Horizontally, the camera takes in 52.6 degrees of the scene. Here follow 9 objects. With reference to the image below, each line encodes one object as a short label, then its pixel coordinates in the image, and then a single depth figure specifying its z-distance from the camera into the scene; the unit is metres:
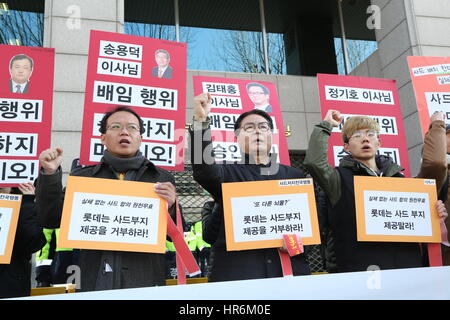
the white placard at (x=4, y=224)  2.47
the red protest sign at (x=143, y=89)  3.16
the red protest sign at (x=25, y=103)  3.02
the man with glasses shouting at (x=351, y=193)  2.59
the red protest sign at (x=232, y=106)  4.04
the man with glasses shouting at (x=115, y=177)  2.34
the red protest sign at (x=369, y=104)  3.98
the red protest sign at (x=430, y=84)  3.84
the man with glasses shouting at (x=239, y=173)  2.41
